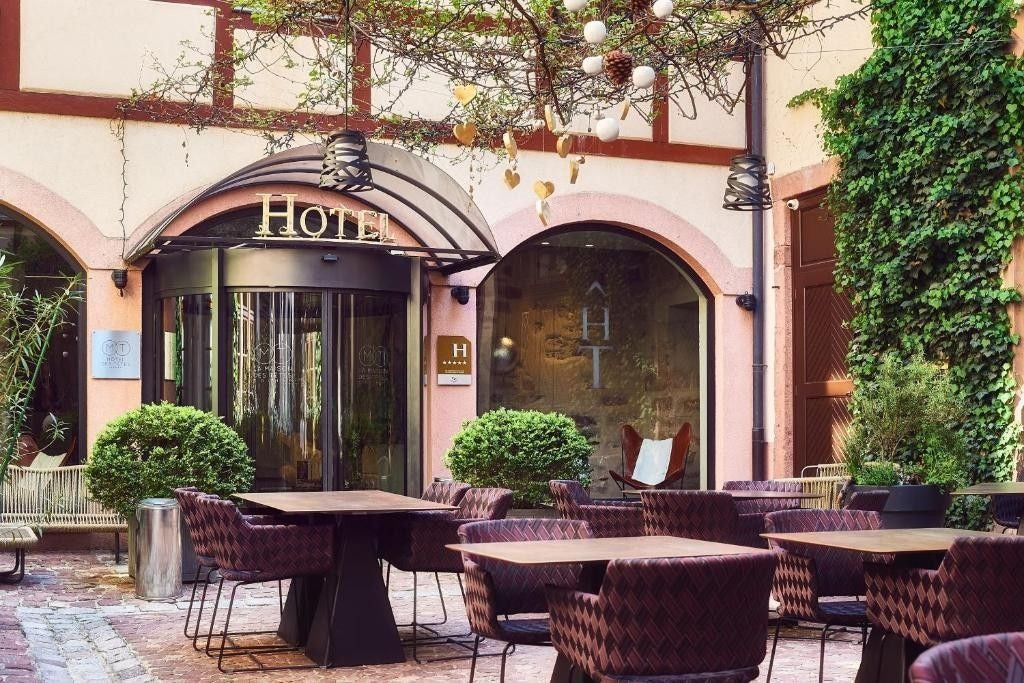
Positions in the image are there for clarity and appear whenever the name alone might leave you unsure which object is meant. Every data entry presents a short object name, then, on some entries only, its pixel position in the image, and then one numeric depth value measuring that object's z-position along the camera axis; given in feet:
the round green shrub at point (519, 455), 33.91
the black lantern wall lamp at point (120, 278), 36.60
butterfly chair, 43.32
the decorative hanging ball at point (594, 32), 12.13
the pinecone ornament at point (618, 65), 12.25
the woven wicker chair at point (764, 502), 25.45
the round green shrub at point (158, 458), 29.99
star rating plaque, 40.06
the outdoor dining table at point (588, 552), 13.34
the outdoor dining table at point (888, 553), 14.53
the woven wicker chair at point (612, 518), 23.11
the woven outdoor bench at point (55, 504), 32.89
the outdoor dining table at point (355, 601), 20.53
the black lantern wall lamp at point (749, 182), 29.50
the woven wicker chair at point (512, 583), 15.51
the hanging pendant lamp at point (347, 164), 30.09
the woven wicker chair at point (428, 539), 21.93
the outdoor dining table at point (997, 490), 22.86
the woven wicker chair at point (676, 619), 12.50
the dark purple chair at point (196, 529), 21.27
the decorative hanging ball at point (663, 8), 12.81
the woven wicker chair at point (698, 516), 22.09
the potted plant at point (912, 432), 33.47
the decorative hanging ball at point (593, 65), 13.33
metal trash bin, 27.35
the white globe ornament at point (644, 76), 12.77
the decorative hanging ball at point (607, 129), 13.10
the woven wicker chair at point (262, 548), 20.43
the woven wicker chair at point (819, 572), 17.12
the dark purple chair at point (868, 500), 24.26
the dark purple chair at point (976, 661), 7.06
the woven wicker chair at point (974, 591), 13.88
